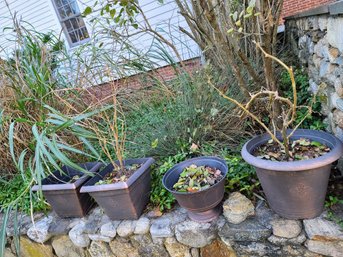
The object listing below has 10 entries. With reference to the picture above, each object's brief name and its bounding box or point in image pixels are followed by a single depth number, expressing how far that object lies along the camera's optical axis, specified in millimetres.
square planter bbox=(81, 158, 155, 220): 1489
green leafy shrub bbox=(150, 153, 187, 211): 1639
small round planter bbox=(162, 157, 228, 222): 1349
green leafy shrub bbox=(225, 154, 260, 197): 1500
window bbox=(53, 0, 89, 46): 5930
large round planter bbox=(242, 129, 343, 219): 1113
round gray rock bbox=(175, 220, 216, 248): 1433
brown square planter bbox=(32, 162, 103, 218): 1667
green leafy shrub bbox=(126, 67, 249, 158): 1955
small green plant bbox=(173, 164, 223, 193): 1410
